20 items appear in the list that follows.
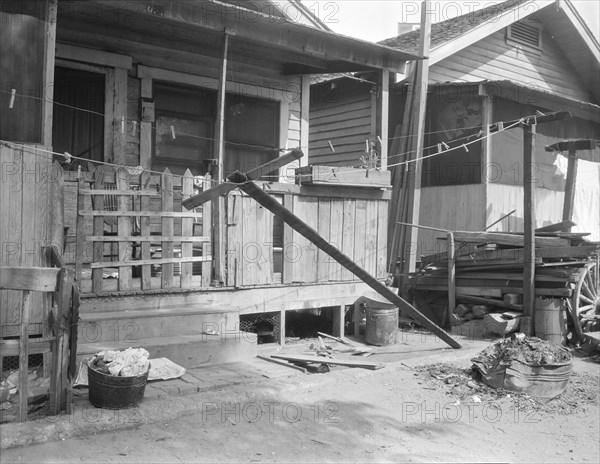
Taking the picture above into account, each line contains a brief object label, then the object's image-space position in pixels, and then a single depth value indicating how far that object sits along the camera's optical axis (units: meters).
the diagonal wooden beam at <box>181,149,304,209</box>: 5.18
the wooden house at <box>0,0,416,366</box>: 6.01
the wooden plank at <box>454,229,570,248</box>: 9.38
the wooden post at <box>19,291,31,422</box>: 4.41
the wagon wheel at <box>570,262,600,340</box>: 8.91
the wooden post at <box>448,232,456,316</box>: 9.91
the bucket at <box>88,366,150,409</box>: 4.82
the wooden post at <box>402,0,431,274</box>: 11.26
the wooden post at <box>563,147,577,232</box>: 11.19
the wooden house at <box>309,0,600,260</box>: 11.75
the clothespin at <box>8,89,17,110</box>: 5.92
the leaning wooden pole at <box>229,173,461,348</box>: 5.26
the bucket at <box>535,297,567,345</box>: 8.84
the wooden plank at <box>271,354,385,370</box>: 6.84
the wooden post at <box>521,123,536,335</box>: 9.04
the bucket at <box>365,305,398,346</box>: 8.28
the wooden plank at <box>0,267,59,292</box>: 4.40
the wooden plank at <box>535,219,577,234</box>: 9.78
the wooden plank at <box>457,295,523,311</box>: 9.37
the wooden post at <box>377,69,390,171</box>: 9.34
